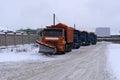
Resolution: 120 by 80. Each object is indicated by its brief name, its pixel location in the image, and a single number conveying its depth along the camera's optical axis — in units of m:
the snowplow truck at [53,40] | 15.03
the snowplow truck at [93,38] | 36.90
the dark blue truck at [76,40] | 23.08
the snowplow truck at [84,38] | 29.84
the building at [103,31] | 63.67
